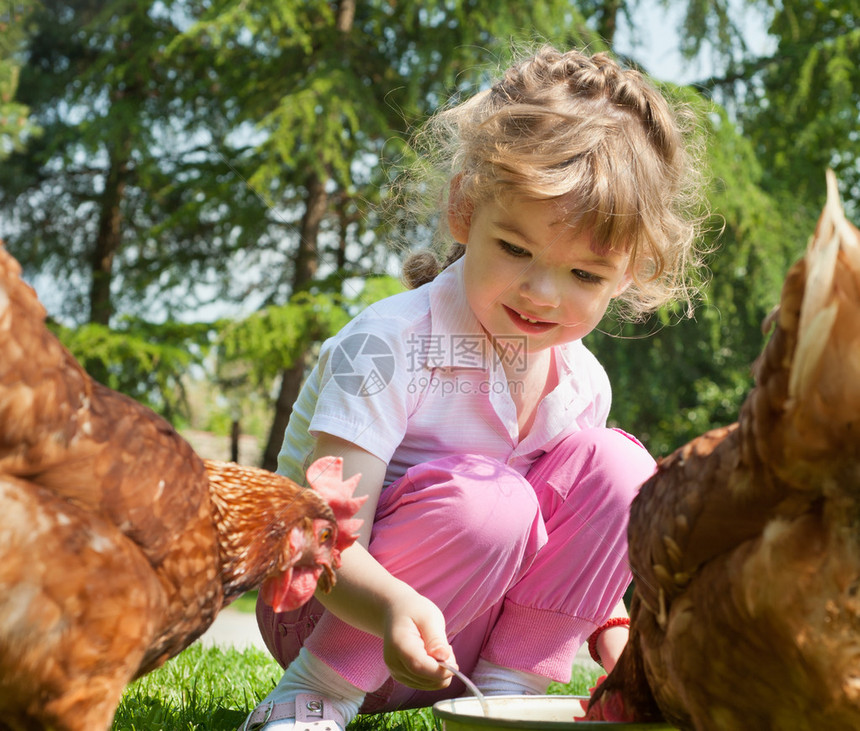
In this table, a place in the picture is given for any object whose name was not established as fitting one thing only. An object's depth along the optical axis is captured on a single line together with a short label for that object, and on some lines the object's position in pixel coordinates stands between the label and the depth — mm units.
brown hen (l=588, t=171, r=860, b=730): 619
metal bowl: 682
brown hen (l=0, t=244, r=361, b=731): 655
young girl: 844
